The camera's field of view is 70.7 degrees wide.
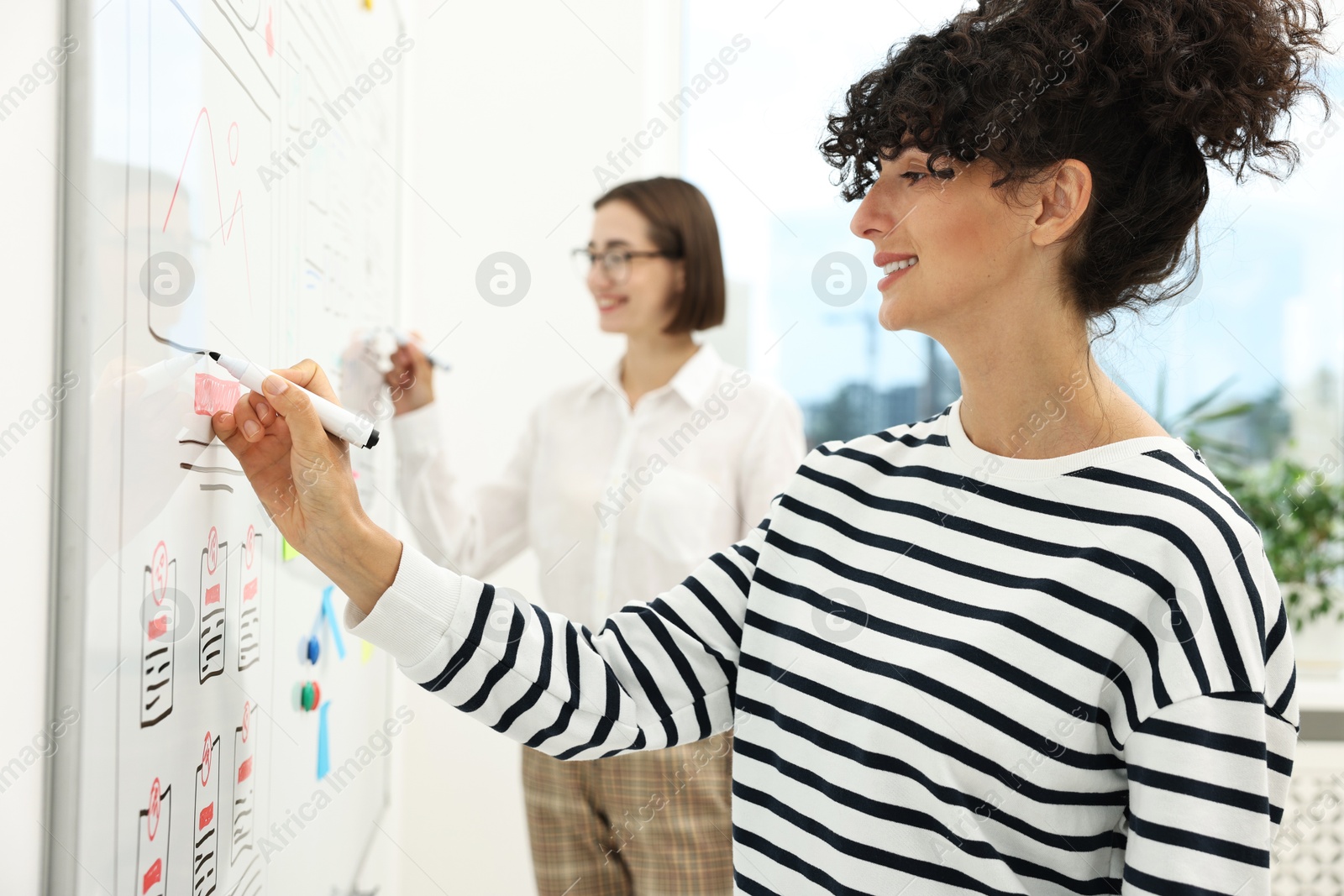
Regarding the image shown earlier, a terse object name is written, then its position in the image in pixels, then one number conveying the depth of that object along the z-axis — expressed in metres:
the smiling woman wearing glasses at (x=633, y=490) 1.39
